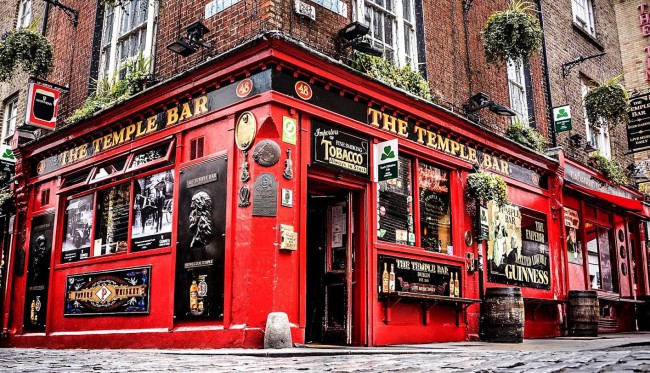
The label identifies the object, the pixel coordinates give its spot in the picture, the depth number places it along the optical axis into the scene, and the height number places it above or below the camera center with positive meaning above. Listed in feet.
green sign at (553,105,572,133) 48.08 +14.60
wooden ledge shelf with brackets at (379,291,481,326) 31.12 +0.65
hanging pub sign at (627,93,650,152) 57.36 +16.97
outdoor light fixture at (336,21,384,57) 31.91 +13.87
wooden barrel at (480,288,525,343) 33.78 -0.12
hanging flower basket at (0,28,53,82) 40.73 +16.70
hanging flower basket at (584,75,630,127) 49.62 +16.27
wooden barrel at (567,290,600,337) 41.73 +0.00
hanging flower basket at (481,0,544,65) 37.93 +16.36
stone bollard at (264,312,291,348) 25.64 -0.72
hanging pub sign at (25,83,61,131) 40.22 +13.10
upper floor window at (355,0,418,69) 35.76 +16.35
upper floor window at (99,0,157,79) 37.11 +16.91
